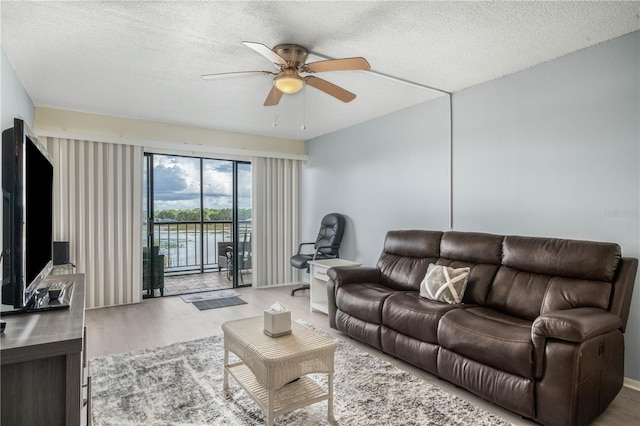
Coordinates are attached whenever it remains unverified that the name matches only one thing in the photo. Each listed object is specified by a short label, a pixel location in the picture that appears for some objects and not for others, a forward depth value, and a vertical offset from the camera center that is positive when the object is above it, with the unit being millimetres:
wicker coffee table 1928 -866
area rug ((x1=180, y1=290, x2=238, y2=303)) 4932 -1177
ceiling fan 2240 +971
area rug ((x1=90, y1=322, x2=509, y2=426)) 2100 -1206
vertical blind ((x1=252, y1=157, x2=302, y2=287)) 5707 -78
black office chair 5043 -446
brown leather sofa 1953 -743
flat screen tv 1471 -15
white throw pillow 2885 -597
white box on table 2225 -696
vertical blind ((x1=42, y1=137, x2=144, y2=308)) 4254 +23
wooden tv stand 1238 -583
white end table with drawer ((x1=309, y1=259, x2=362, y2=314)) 4340 -864
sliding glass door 6004 -119
